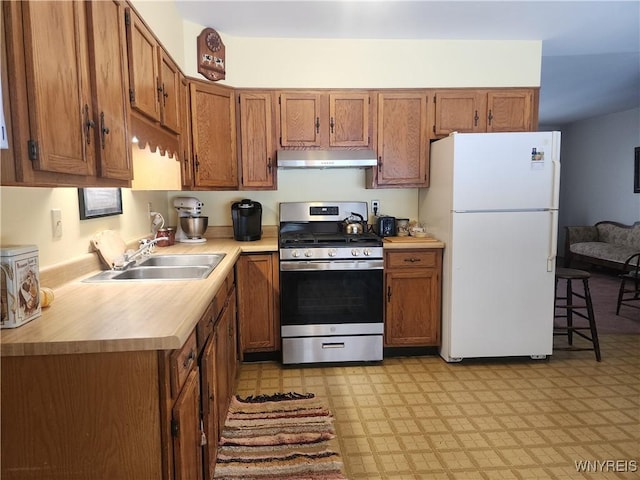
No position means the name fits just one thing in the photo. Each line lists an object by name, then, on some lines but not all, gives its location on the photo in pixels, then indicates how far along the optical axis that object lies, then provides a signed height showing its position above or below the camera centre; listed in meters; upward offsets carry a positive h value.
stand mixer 3.17 -0.14
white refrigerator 2.85 -0.28
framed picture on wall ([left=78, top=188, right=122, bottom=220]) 1.95 +0.00
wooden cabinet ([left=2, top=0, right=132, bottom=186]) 0.99 +0.32
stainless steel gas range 2.94 -0.71
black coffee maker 3.18 -0.13
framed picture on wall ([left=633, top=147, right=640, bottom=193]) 6.04 +0.44
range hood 3.08 +0.33
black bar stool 3.07 -0.77
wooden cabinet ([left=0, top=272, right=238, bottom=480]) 1.08 -0.58
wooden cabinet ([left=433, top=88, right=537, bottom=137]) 3.26 +0.73
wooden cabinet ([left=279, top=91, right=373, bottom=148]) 3.20 +0.65
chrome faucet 2.09 -0.29
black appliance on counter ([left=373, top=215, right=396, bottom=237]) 3.39 -0.20
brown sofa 5.82 -0.66
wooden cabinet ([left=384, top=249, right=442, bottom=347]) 3.09 -0.73
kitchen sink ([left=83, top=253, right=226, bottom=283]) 1.98 -0.36
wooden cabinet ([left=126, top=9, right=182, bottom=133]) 1.77 +0.63
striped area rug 1.90 -1.24
